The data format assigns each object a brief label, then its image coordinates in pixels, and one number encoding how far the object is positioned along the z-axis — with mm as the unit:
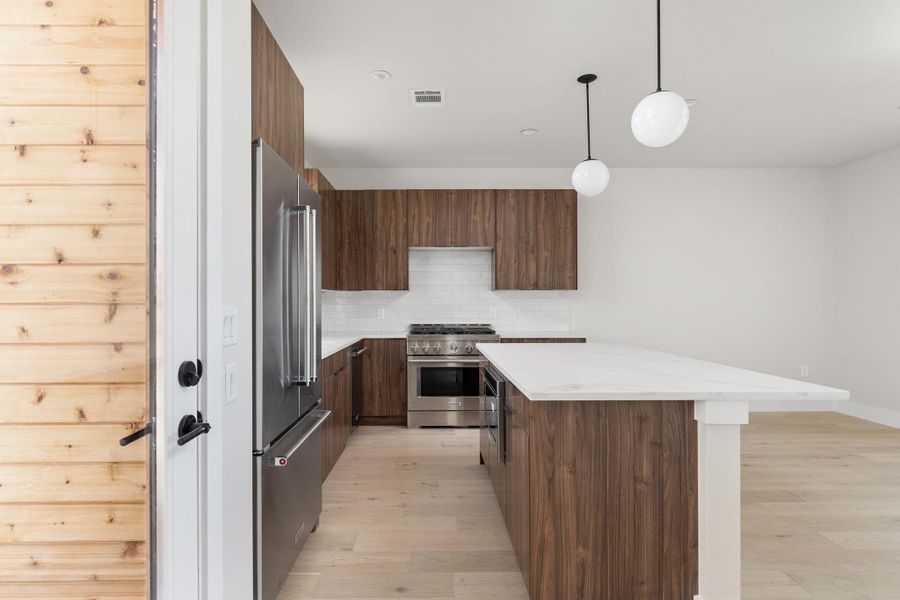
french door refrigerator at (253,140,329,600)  1728
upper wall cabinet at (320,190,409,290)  4816
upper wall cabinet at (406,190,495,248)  4836
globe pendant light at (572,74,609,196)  2869
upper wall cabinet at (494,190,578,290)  4844
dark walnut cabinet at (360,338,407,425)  4660
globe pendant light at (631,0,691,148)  2006
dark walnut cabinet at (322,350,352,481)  3166
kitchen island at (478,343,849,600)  1681
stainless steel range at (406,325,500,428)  4617
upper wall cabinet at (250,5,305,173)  1828
